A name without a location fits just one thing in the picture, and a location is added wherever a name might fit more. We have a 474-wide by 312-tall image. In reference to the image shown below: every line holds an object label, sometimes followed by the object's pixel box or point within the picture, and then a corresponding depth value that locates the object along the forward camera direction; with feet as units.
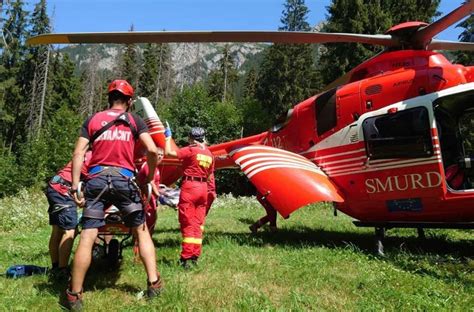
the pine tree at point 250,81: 248.52
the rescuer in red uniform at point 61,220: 18.51
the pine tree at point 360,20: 91.40
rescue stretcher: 17.70
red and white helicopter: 22.22
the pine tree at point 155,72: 235.61
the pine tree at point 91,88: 228.14
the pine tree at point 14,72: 155.91
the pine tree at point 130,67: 232.12
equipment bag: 18.69
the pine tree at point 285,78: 143.13
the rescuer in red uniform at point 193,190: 20.31
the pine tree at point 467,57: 80.89
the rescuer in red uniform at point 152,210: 21.12
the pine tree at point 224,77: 237.04
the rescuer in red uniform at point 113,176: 14.99
